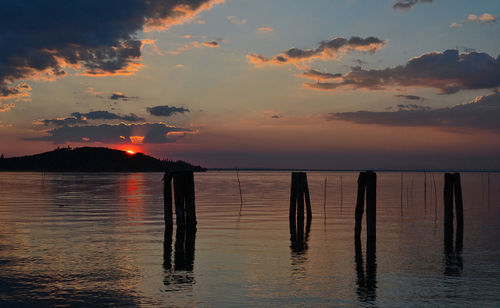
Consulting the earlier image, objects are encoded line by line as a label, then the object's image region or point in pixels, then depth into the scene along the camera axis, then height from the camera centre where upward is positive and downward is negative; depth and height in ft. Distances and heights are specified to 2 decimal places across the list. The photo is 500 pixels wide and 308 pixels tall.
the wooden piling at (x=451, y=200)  96.78 -6.57
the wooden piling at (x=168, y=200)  88.10 -5.78
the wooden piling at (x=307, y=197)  103.94 -6.34
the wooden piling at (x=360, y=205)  78.95 -5.95
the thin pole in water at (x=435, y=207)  121.15 -11.96
